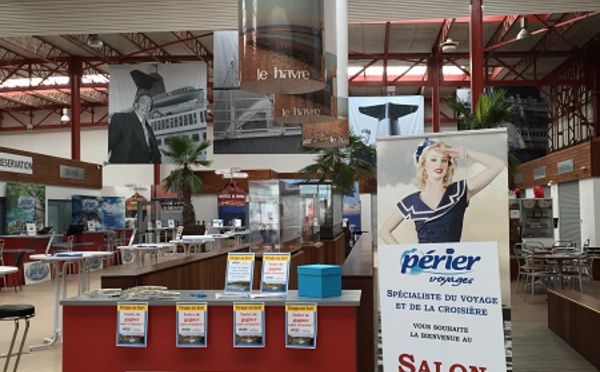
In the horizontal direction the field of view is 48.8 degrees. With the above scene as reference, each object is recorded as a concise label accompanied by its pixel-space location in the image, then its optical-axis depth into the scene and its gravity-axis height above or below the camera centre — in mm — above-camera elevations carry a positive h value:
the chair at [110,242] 17469 -674
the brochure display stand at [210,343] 3574 -711
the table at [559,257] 10031 -717
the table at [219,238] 15352 -543
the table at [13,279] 12391 -1189
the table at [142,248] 10817 -520
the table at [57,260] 6939 -467
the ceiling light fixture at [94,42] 16172 +4300
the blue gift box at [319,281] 3646 -375
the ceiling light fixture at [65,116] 25111 +3860
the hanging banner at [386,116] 20609 +3066
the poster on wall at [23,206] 14859 +274
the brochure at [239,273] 3840 -340
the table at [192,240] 12996 -494
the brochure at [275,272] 3787 -335
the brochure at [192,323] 3658 -597
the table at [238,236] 16672 -548
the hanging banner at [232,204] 25578 +430
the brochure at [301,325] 3559 -599
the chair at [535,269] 10358 -957
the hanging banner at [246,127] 18734 +2533
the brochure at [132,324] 3701 -603
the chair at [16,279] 12562 -1190
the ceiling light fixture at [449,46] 15202 +3837
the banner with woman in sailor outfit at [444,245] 2670 -140
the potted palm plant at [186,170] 20766 +1486
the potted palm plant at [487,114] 10898 +1623
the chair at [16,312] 4285 -614
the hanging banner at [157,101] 18344 +3227
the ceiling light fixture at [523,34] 15000 +4026
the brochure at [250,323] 3619 -594
